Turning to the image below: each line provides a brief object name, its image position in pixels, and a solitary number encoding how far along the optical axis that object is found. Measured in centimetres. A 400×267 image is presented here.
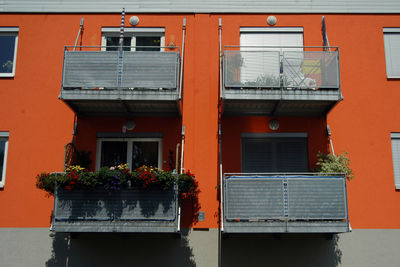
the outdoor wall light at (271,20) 1134
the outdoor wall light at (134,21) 1129
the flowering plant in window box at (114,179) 889
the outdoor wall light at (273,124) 1070
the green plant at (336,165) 959
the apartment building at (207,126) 905
